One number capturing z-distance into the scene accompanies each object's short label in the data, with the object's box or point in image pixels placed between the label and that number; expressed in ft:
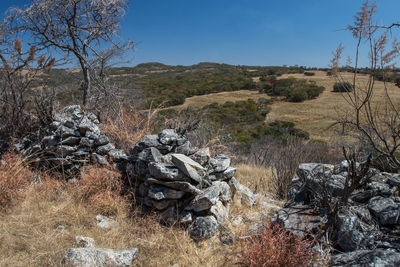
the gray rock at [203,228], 10.73
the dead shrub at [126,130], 16.15
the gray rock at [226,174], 13.58
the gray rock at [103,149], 14.90
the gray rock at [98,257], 8.16
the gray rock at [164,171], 11.44
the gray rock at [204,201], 11.19
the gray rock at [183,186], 11.35
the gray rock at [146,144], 13.43
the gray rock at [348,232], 9.05
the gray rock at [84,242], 9.43
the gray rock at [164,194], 11.52
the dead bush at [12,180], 11.97
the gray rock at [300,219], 10.02
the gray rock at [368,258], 7.53
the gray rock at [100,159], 14.61
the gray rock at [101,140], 15.07
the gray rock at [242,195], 14.03
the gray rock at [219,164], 13.65
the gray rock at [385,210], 9.93
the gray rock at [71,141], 15.13
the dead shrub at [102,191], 12.19
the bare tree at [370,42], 8.44
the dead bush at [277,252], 8.36
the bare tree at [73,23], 17.70
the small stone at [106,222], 11.12
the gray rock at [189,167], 11.59
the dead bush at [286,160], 16.17
